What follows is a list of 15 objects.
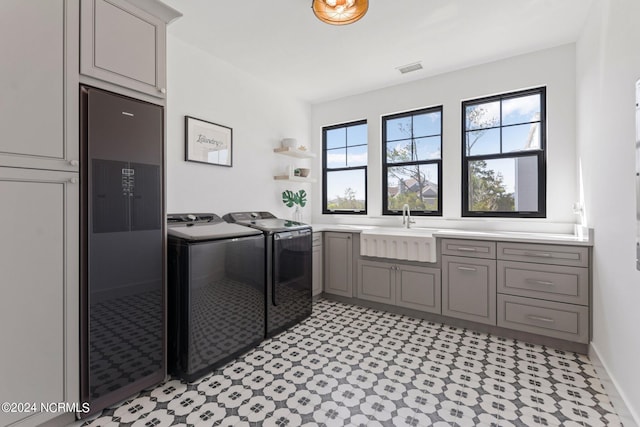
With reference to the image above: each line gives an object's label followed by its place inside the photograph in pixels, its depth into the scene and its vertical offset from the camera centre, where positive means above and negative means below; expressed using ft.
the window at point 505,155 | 9.93 +2.00
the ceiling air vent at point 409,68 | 10.59 +5.23
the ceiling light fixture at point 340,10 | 6.50 +4.50
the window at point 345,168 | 13.64 +2.12
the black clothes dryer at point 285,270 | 8.68 -1.75
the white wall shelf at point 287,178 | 12.24 +1.43
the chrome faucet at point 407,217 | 11.82 -0.16
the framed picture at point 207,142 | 9.24 +2.31
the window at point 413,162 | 11.82 +2.11
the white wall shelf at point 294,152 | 12.34 +2.56
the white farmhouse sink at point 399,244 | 9.65 -1.04
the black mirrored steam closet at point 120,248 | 5.32 -0.67
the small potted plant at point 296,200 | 12.86 +0.56
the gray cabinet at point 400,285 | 9.79 -2.49
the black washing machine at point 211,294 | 6.49 -1.93
